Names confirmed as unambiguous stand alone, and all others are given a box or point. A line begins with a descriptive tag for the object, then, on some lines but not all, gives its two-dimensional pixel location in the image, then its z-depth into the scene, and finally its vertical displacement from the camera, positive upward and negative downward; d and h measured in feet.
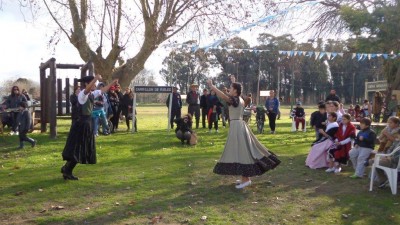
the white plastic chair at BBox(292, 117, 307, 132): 67.49 -3.05
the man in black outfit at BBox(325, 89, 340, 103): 57.21 +0.70
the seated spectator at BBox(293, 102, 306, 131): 65.98 -1.63
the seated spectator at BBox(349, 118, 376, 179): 29.48 -2.64
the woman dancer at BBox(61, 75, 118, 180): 27.84 -1.82
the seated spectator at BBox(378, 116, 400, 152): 28.53 -1.85
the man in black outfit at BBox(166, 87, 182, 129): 65.16 -0.03
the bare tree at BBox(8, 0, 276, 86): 63.82 +10.22
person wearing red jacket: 32.81 -2.96
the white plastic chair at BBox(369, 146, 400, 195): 25.81 -3.75
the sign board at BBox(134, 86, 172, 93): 59.62 +1.85
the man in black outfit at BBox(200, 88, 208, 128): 66.95 -0.12
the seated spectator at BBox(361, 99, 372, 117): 80.12 -1.06
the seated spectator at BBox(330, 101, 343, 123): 36.83 -0.24
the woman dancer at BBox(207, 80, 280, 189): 26.37 -2.60
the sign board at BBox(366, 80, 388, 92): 96.94 +3.55
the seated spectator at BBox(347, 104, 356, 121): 80.24 -1.42
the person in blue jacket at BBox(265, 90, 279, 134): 61.05 -0.54
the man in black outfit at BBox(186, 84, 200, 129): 65.67 +0.64
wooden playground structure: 51.85 +1.48
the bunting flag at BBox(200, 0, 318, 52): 43.75 +5.48
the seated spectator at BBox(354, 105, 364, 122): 76.74 -1.50
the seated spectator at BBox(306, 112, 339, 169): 33.91 -3.06
